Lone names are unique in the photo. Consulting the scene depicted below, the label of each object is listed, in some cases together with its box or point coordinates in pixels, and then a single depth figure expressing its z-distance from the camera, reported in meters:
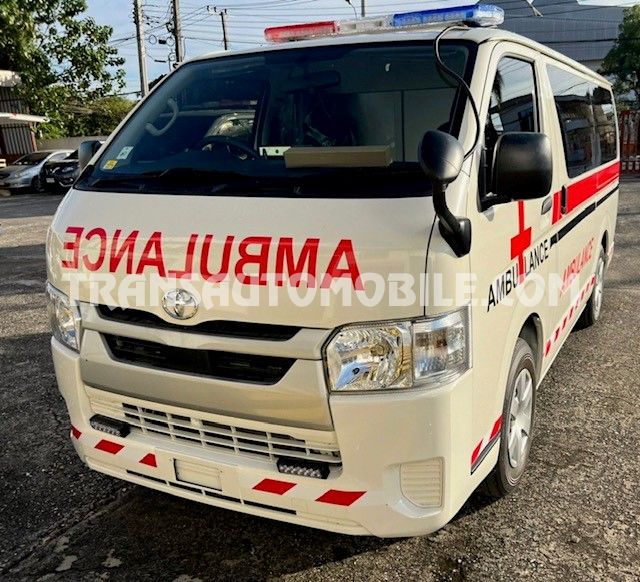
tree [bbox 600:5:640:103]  29.73
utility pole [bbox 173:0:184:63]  25.64
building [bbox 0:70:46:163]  25.42
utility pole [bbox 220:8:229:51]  39.84
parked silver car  20.11
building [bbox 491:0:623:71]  62.16
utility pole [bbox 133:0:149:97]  23.34
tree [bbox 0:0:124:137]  22.80
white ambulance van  2.04
